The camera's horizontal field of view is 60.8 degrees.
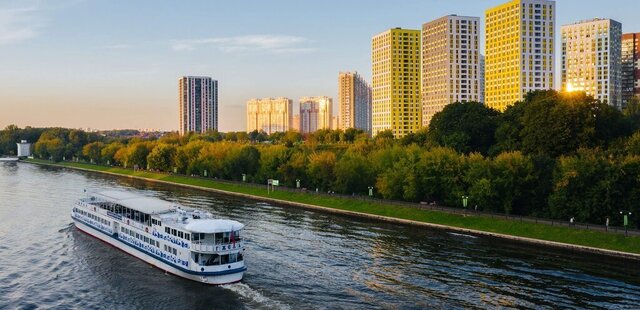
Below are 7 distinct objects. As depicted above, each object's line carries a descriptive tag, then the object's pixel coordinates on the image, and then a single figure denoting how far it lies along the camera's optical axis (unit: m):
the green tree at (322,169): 116.56
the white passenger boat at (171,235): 55.12
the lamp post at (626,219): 69.56
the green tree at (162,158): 175.25
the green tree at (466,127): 118.88
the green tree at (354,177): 109.72
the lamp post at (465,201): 87.54
